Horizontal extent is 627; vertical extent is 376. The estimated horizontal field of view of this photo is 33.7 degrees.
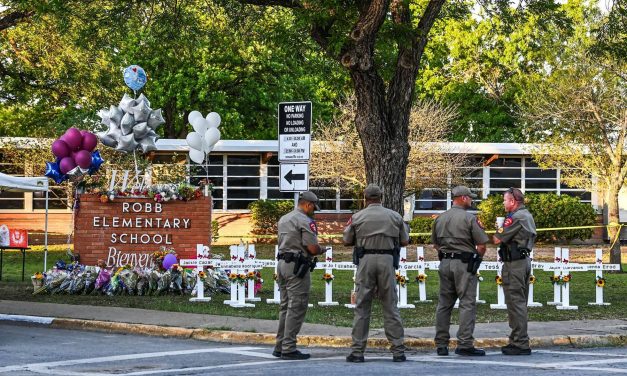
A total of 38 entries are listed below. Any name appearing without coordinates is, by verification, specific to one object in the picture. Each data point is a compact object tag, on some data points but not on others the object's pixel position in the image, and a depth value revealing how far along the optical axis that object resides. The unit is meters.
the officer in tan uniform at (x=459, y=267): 12.20
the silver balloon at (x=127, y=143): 21.09
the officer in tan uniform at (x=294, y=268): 11.88
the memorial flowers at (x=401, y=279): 17.56
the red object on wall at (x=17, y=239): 24.56
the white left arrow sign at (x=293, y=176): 15.50
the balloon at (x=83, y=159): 21.23
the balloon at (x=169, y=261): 20.02
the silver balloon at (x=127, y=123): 21.05
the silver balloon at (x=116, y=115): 21.17
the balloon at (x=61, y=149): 21.19
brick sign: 20.78
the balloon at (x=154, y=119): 21.47
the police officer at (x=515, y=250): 12.67
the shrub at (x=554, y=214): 37.56
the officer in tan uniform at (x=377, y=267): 11.78
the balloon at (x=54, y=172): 21.55
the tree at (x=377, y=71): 17.55
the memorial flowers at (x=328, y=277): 17.59
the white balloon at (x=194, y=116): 21.84
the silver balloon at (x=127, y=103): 21.28
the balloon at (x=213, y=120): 22.01
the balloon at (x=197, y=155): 21.69
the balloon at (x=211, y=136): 21.66
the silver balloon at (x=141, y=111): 21.25
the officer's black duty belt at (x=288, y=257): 11.98
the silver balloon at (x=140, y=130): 21.14
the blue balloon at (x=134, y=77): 21.31
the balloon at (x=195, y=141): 21.53
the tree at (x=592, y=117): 28.61
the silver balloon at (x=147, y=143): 21.33
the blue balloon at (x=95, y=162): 21.47
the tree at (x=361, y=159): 38.12
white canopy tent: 20.91
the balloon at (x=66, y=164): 21.33
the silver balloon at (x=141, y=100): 21.31
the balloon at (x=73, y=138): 21.33
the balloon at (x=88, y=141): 21.45
